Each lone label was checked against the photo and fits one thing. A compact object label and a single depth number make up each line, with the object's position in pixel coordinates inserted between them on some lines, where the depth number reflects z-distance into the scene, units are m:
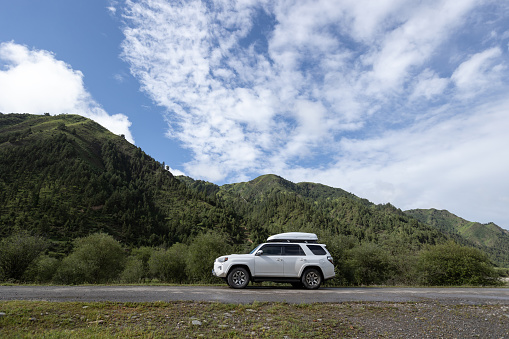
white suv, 12.95
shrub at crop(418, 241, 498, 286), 26.06
